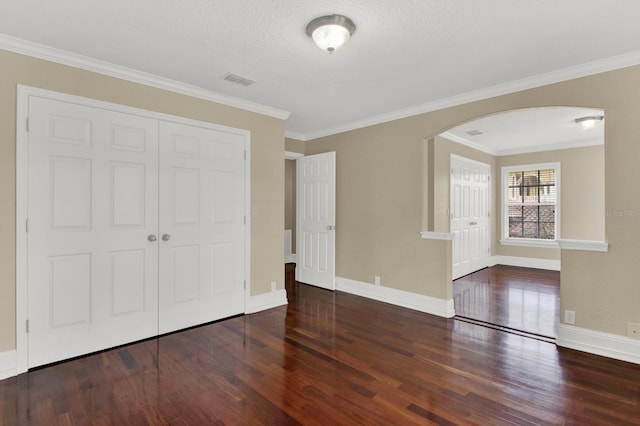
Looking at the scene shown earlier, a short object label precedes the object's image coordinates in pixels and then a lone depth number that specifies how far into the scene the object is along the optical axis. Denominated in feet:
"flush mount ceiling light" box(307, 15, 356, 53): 7.18
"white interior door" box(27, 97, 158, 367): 8.54
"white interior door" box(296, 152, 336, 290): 16.29
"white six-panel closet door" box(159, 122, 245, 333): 10.81
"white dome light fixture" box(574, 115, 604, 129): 14.75
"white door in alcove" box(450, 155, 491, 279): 18.89
